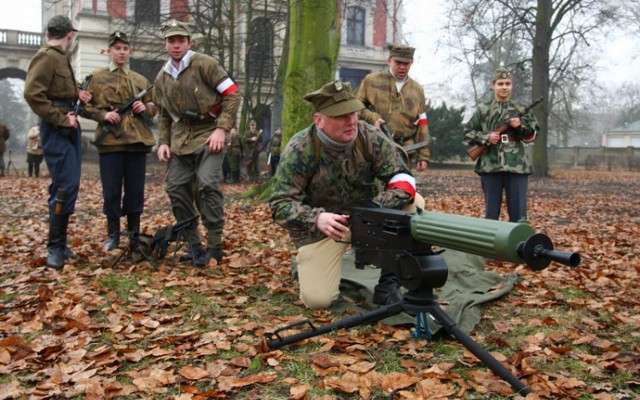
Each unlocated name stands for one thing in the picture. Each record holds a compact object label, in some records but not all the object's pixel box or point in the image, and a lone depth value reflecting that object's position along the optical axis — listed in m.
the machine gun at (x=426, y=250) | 2.74
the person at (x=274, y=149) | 20.09
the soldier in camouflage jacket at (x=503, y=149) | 6.72
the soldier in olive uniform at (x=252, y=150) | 21.45
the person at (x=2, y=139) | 20.50
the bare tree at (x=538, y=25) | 21.73
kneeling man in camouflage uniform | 4.08
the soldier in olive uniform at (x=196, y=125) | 6.04
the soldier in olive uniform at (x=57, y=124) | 5.83
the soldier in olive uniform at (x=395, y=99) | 6.88
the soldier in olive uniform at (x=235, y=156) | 19.72
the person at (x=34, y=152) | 20.62
